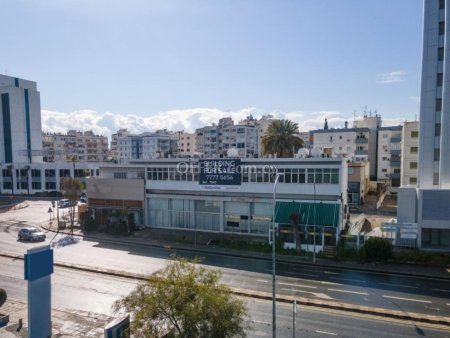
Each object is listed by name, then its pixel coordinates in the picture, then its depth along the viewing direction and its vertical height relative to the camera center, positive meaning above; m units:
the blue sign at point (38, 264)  21.31 -7.22
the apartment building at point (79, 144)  155.75 +2.42
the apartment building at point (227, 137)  121.00 +4.43
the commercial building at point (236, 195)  42.53 -6.41
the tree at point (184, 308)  15.18 -7.08
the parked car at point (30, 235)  47.56 -11.82
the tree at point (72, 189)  58.08 -6.61
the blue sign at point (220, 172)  47.72 -3.21
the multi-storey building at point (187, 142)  155.00 +3.25
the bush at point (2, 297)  24.12 -10.27
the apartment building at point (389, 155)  90.81 -1.62
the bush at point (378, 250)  36.84 -10.68
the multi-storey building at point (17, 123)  109.38 +8.67
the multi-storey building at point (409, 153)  69.75 -0.79
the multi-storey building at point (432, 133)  40.61 +2.06
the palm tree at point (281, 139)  58.84 +1.74
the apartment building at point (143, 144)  146.50 +2.25
